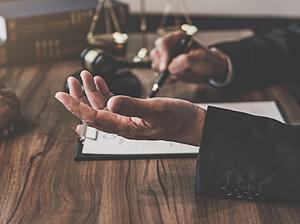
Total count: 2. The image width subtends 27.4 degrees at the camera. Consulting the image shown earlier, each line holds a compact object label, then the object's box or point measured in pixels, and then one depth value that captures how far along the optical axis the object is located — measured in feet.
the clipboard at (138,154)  3.35
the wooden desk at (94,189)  2.80
